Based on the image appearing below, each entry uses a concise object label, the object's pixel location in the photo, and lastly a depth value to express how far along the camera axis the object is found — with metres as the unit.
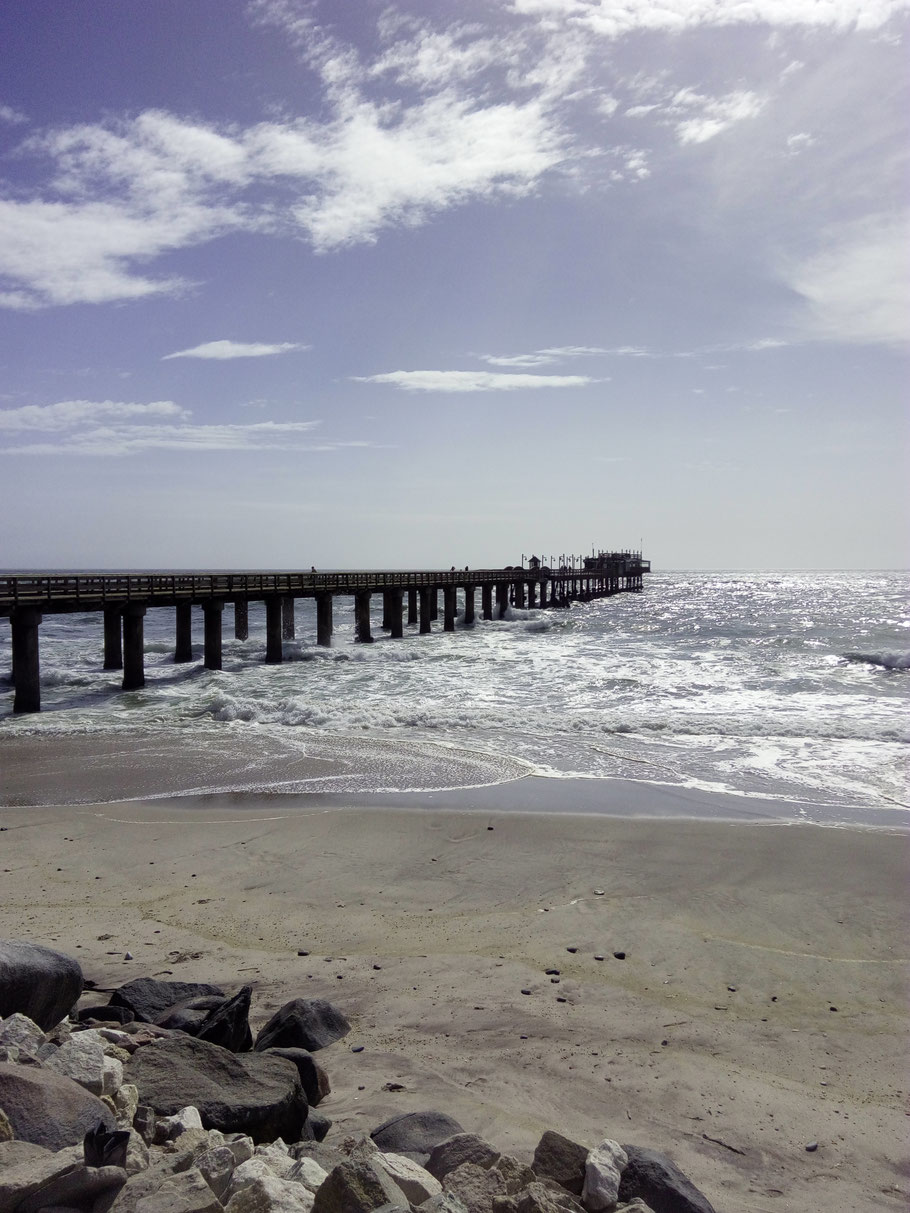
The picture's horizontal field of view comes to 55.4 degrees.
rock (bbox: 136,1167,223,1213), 3.47
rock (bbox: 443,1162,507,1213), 3.85
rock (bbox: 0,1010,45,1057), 4.83
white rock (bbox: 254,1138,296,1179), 4.10
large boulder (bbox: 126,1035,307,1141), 4.64
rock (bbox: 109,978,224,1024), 6.22
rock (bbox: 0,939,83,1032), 5.41
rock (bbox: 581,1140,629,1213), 4.11
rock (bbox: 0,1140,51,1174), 3.70
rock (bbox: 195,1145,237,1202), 3.82
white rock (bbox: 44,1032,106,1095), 4.54
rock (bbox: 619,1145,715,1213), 4.13
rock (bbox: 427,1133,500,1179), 4.23
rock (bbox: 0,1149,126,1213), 3.46
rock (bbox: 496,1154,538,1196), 3.95
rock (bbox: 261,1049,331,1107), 5.40
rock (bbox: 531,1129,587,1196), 4.22
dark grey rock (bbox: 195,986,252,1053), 5.66
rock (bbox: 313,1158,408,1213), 3.62
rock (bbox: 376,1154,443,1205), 3.87
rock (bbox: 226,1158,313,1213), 3.63
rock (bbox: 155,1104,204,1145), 4.38
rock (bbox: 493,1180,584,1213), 3.77
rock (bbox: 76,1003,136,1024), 6.06
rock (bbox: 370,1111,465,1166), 4.61
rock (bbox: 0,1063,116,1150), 3.98
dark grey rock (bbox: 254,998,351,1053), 6.01
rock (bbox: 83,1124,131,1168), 3.72
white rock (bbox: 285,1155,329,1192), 3.94
